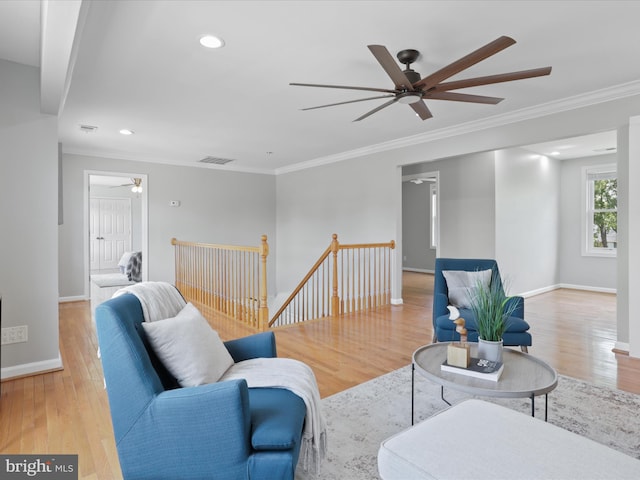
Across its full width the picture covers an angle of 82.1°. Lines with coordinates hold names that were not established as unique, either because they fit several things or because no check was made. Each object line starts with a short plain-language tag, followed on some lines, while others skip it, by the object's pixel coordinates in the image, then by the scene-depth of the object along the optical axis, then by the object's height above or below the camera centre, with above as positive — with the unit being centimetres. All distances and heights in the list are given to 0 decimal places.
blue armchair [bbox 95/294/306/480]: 135 -72
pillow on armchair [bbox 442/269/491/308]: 338 -43
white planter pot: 204 -63
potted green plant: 205 -49
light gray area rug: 190 -112
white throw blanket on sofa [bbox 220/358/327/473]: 162 -68
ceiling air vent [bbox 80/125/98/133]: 475 +144
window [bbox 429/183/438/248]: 943 +72
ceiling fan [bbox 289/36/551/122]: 212 +106
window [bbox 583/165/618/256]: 677 +49
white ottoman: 108 -68
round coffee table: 176 -73
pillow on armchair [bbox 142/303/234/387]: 160 -51
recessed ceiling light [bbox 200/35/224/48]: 254 +139
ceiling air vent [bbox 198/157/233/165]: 680 +146
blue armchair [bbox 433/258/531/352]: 293 -68
